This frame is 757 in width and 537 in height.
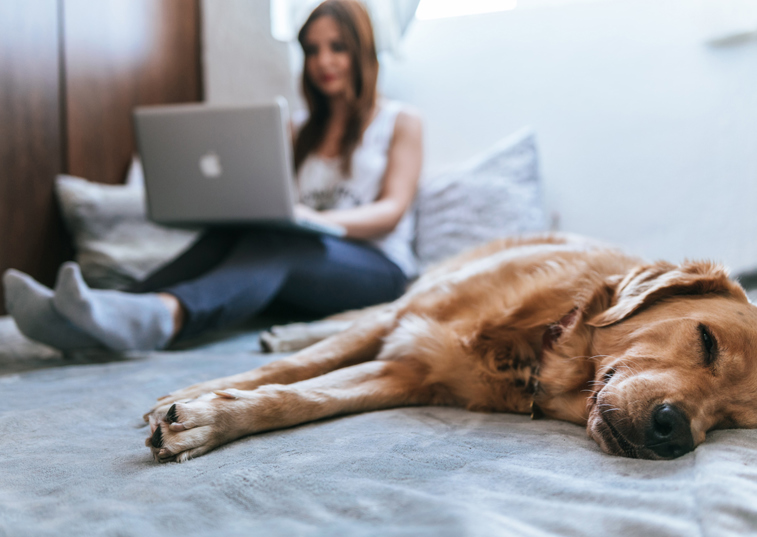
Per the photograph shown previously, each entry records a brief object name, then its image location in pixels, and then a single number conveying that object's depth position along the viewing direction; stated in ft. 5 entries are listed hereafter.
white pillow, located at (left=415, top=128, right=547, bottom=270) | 8.36
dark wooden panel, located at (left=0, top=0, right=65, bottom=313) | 8.07
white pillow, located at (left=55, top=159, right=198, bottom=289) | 8.21
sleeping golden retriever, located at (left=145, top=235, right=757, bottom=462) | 3.11
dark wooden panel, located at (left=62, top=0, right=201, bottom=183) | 9.27
